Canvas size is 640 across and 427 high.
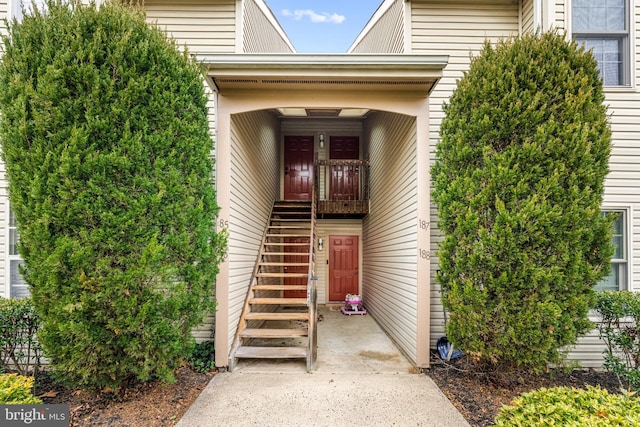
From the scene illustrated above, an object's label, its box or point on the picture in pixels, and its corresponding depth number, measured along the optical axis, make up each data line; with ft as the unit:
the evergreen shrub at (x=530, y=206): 10.55
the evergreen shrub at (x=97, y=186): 9.06
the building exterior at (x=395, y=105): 13.15
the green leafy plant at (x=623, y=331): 11.83
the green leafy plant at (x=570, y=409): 6.34
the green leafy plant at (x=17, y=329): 11.68
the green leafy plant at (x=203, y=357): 13.34
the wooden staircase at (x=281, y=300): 13.89
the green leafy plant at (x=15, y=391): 7.90
